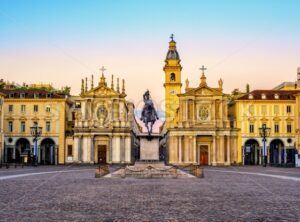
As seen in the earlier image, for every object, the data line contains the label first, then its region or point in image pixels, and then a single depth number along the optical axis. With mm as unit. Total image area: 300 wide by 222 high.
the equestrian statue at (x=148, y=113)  26032
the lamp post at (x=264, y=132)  41738
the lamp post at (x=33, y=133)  41417
